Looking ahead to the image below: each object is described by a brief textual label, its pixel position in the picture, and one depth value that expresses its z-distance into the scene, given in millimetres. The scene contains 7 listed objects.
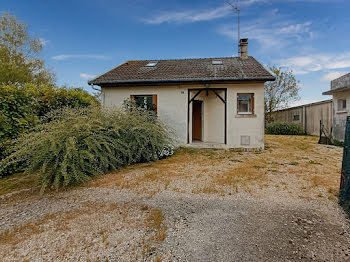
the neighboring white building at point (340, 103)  10109
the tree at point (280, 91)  19234
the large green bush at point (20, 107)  4719
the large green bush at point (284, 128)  15792
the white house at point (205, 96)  8633
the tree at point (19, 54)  15938
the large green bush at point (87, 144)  4078
